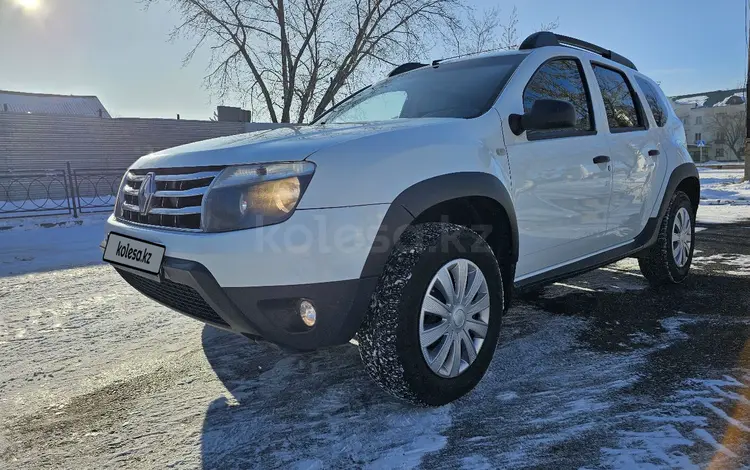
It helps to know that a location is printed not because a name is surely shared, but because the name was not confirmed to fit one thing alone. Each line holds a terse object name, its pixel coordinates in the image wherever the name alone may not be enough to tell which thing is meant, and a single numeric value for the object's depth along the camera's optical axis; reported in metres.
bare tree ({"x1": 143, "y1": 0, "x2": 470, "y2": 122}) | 22.62
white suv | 1.99
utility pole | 14.77
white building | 58.19
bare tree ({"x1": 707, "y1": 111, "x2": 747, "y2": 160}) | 57.16
